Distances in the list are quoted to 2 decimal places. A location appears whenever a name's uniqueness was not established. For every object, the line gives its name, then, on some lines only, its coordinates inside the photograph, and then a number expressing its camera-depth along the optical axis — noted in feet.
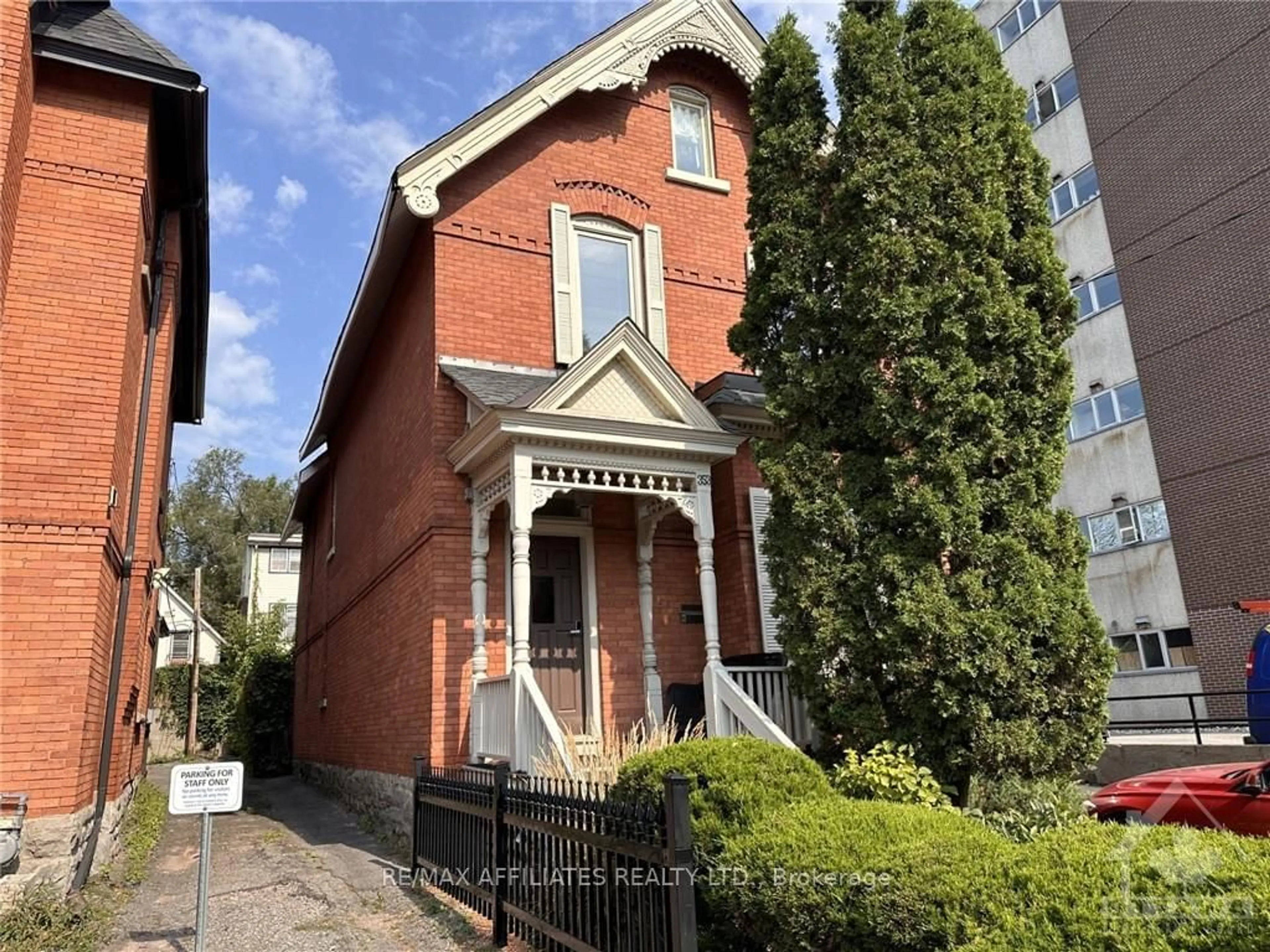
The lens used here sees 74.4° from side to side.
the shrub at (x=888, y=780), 20.18
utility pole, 87.61
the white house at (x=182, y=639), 127.13
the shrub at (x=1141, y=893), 8.73
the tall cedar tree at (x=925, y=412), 21.94
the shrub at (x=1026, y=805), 19.58
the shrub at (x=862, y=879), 11.79
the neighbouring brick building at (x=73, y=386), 20.39
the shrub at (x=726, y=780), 16.01
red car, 21.12
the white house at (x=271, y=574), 126.11
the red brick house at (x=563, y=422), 28.07
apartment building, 54.75
